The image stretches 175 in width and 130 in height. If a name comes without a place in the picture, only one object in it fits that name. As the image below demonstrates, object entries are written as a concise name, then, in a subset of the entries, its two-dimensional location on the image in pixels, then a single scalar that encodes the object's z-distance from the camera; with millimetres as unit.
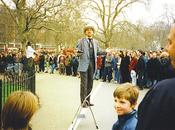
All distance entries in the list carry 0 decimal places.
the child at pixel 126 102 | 1880
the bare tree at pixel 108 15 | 27791
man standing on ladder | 4629
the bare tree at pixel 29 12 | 12974
